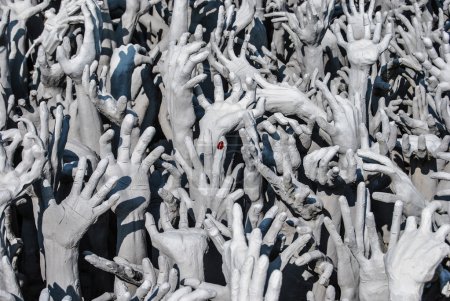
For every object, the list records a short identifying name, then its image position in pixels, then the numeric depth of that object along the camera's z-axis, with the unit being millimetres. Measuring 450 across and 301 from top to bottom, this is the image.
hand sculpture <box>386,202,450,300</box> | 2833
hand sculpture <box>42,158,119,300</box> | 2997
